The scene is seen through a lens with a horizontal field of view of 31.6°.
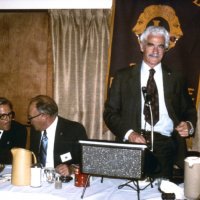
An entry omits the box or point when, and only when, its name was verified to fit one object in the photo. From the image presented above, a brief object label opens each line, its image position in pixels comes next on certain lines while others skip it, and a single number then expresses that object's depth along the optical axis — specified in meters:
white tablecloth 2.07
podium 1.91
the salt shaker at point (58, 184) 2.21
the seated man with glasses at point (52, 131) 2.94
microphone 2.28
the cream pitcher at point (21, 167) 2.26
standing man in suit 2.85
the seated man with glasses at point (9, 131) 3.30
